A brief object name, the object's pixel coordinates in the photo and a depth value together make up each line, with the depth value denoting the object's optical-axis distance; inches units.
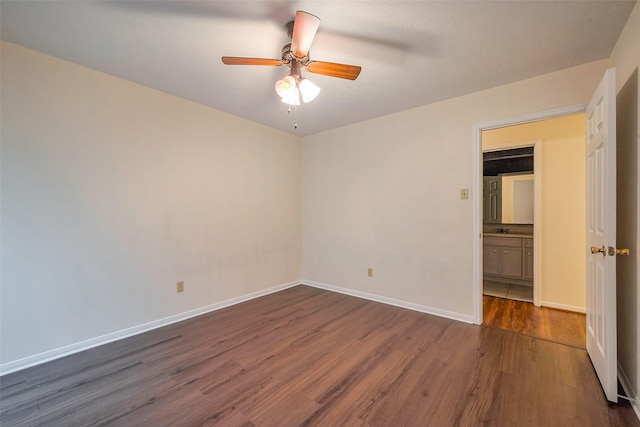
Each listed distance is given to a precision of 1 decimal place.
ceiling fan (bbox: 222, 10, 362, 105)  63.4
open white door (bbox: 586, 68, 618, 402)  62.6
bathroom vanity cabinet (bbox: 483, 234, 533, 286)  158.2
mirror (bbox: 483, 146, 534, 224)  169.9
